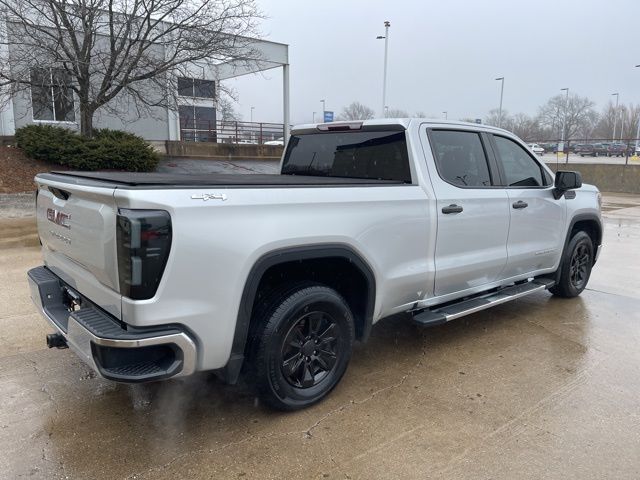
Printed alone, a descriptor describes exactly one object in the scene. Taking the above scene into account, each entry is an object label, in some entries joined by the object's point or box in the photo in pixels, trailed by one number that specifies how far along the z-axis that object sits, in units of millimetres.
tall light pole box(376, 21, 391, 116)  29391
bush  13844
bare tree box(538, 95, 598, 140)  83375
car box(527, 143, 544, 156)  31989
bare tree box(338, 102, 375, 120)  68312
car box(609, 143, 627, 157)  32431
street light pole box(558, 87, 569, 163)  73250
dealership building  15023
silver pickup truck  2420
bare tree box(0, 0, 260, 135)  13477
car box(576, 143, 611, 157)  34250
